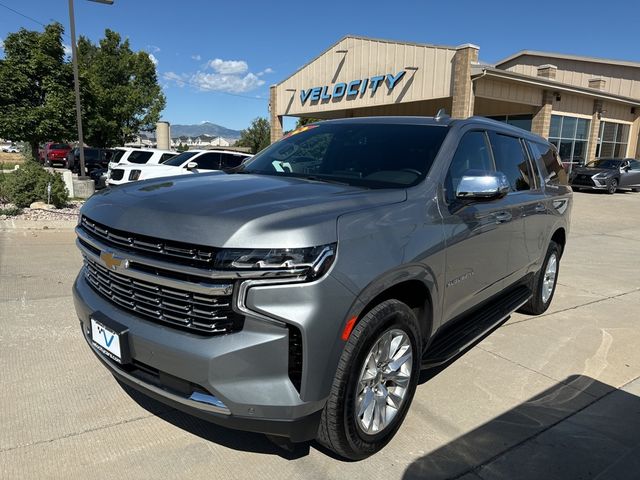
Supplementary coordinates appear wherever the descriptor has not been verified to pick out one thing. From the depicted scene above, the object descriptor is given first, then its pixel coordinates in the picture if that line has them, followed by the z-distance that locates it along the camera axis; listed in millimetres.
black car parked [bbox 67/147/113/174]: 23578
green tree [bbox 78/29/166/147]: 27031
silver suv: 2129
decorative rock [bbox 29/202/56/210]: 10211
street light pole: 14031
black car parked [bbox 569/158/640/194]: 21312
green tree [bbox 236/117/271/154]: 56656
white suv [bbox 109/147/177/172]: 16828
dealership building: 18188
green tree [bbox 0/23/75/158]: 18328
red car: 30484
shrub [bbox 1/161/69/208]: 10227
